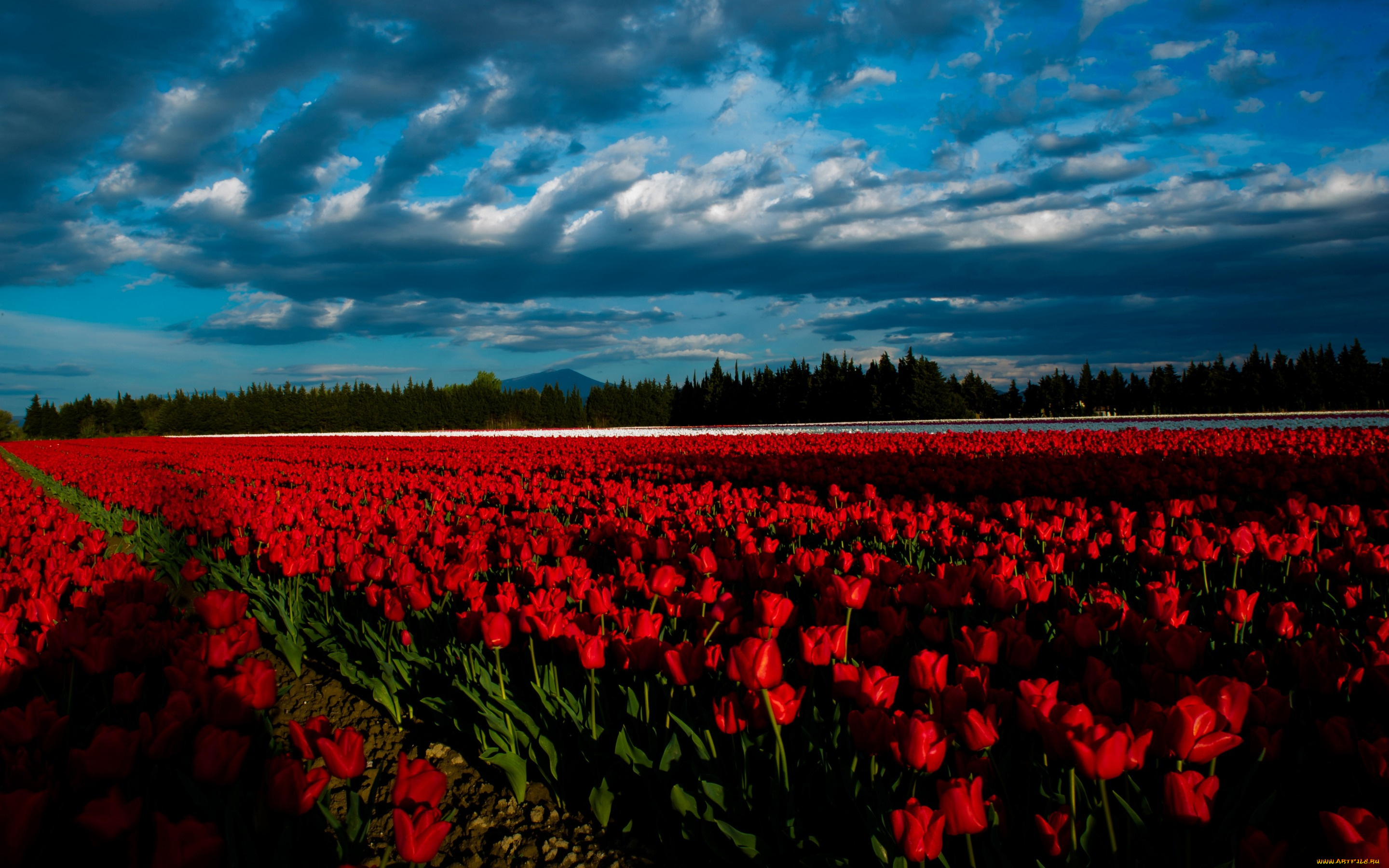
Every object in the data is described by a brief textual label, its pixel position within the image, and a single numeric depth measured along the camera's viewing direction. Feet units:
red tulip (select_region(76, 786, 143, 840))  4.67
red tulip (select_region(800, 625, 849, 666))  7.07
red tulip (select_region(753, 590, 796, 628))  8.14
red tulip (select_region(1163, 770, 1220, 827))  4.82
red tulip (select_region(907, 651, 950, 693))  6.44
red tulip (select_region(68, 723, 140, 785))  5.51
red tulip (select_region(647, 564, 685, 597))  9.97
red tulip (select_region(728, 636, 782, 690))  6.26
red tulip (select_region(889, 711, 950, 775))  5.37
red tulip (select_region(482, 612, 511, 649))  8.28
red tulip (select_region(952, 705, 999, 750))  5.39
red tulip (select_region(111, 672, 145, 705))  7.13
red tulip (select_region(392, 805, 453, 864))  4.30
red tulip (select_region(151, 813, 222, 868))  4.15
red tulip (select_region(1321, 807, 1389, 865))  4.11
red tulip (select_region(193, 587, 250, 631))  9.54
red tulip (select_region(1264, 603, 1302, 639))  8.12
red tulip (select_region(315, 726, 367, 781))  5.24
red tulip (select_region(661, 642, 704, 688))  6.97
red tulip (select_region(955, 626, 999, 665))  7.21
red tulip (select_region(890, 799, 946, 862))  4.62
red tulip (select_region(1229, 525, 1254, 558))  12.15
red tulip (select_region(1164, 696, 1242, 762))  5.11
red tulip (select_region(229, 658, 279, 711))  6.81
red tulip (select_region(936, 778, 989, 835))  4.74
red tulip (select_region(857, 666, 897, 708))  6.20
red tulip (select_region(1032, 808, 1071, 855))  4.97
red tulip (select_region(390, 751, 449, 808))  4.63
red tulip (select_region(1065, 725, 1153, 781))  4.83
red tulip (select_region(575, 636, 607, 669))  7.52
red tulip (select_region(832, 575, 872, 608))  9.26
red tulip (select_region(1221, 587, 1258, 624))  8.43
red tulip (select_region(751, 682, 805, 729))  6.10
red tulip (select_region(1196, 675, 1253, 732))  5.33
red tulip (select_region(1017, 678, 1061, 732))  5.51
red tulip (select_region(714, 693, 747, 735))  6.08
